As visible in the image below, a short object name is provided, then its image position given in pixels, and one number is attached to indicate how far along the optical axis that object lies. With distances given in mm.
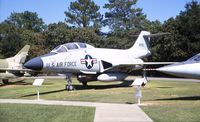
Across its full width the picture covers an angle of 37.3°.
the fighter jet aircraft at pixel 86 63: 16646
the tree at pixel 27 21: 77123
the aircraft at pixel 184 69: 11700
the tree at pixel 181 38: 36054
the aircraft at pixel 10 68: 24366
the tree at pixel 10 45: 48363
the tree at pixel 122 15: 62260
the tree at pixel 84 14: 65941
